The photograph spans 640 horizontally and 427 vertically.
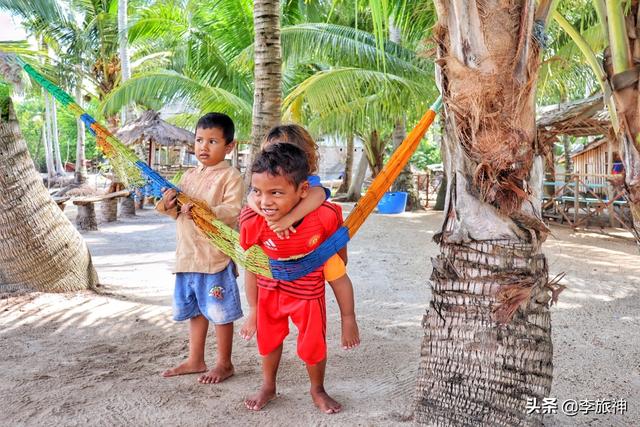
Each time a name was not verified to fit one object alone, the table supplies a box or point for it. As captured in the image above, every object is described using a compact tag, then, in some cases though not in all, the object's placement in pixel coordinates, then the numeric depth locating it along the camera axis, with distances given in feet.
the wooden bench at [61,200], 21.75
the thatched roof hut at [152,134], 32.30
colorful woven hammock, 6.10
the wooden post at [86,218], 25.18
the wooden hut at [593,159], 34.37
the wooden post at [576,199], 26.50
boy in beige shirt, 7.21
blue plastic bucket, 32.71
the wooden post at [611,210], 26.35
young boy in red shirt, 5.64
